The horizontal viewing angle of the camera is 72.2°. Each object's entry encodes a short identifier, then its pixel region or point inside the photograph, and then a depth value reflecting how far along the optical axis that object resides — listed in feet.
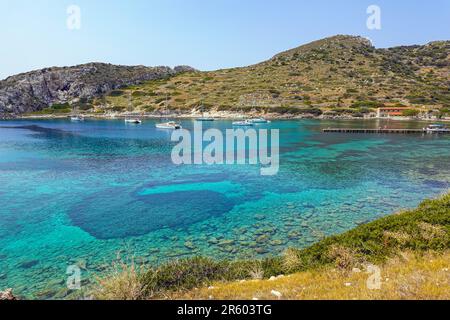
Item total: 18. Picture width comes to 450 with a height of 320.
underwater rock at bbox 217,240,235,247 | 58.39
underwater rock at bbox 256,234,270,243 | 59.36
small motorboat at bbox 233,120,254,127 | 344.86
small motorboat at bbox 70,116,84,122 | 474.90
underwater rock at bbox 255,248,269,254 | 54.65
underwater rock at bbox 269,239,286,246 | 57.79
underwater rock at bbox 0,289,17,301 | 28.12
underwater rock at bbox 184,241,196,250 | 57.72
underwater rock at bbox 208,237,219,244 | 59.83
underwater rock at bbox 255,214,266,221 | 72.49
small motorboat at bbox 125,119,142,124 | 397.39
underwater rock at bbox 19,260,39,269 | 51.31
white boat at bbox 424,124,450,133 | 265.54
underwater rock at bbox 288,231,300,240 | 60.70
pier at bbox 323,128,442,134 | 270.67
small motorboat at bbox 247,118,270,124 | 375.25
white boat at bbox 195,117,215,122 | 425.69
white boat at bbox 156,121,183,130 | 311.72
